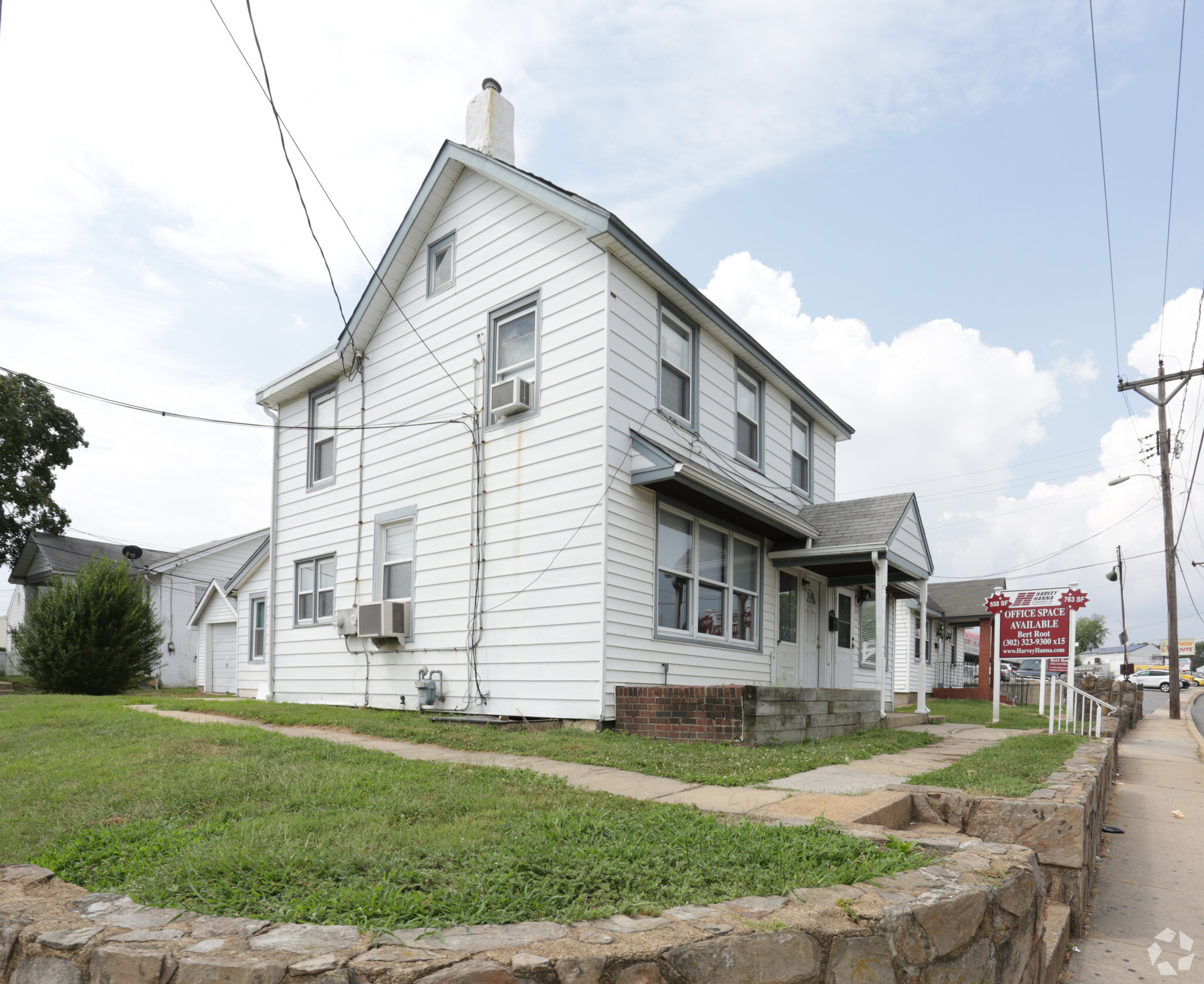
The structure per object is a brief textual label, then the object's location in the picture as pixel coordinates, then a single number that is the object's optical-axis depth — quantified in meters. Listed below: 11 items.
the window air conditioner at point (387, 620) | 11.66
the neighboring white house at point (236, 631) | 17.53
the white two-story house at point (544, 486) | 9.98
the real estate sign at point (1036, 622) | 13.41
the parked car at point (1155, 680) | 56.80
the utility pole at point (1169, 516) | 23.73
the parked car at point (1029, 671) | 40.98
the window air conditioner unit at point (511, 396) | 10.62
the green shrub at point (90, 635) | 17.83
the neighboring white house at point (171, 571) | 27.09
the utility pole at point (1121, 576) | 45.58
